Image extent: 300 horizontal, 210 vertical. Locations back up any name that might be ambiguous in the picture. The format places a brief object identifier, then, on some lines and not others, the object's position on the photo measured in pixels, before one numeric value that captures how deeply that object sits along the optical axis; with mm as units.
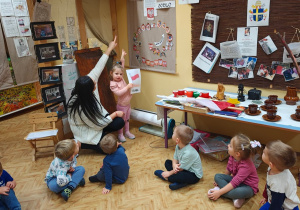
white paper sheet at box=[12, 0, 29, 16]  4607
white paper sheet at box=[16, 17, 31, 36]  4703
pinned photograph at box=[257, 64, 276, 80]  3005
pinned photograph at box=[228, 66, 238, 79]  3250
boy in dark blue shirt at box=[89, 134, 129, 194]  2506
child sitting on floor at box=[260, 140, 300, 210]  1819
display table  2349
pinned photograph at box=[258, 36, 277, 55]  2908
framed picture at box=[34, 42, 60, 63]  3238
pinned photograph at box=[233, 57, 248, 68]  3146
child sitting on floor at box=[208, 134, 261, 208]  2211
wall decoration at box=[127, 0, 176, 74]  3676
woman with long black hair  3076
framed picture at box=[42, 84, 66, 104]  3344
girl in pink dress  3559
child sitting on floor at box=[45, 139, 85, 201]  2482
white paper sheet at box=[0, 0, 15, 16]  4453
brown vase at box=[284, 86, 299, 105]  2760
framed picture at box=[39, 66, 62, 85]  3309
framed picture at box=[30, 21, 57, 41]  3146
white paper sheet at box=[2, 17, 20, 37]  4511
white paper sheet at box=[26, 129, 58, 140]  3177
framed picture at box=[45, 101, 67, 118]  3451
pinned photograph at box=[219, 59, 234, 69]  3254
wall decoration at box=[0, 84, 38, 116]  4840
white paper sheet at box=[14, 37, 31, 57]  4727
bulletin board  2766
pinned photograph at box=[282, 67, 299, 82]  2859
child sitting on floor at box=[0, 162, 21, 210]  2230
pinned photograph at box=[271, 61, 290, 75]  2895
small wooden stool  3183
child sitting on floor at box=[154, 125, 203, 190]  2508
